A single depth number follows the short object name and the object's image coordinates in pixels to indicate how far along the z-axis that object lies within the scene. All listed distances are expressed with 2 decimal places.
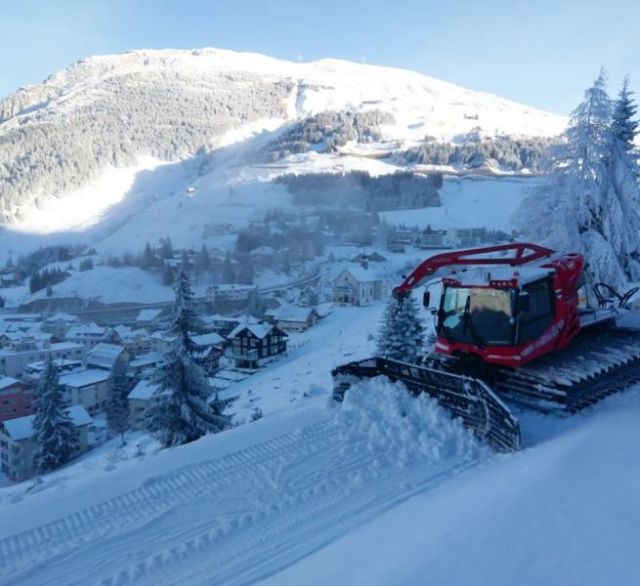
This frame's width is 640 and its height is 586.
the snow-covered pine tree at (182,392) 14.99
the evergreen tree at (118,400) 32.97
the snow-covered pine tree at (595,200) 15.58
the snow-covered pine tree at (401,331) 19.31
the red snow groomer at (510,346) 7.11
